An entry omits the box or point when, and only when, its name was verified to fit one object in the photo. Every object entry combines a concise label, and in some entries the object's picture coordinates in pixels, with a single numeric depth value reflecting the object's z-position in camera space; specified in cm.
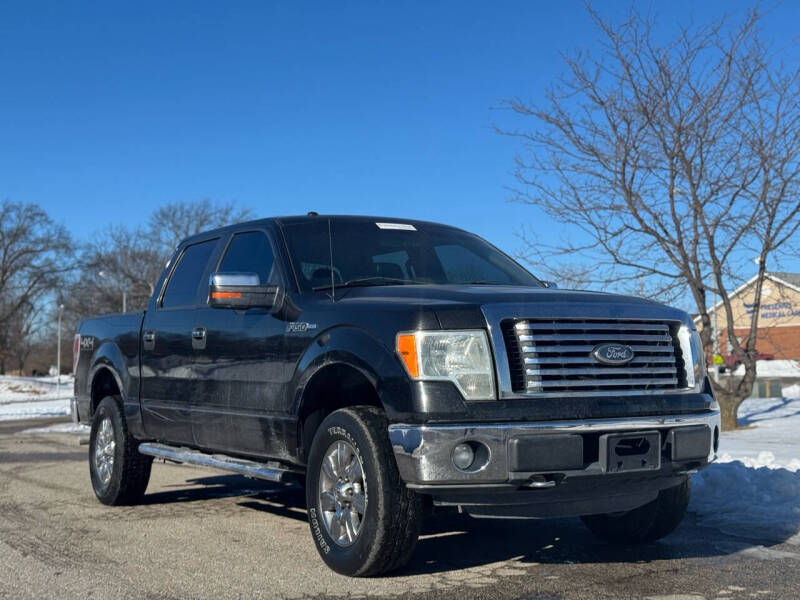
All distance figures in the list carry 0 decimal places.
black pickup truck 420
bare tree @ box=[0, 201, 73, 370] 6016
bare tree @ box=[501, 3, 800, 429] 1246
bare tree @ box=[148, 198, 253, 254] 5033
